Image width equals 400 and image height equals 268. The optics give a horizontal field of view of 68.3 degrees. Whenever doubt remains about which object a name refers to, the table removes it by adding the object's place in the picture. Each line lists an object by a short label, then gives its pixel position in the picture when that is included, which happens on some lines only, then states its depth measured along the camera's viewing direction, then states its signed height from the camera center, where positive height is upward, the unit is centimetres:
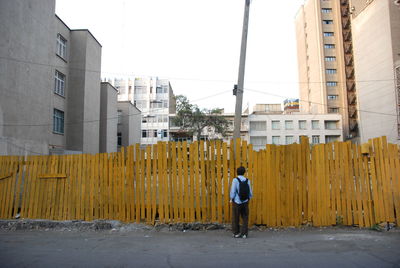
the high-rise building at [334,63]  5931 +2131
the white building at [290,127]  5769 +811
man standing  650 -69
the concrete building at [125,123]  5028 +796
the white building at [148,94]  7281 +1919
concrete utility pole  956 +302
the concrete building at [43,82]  1730 +669
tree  4594 +796
